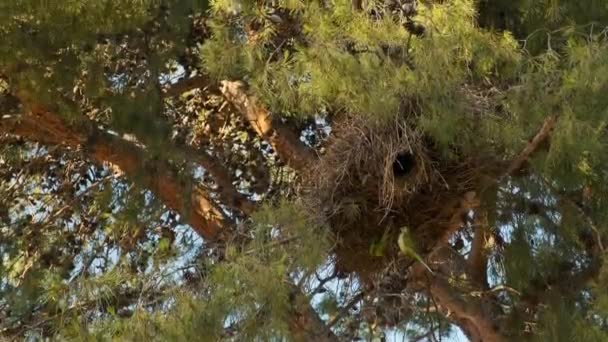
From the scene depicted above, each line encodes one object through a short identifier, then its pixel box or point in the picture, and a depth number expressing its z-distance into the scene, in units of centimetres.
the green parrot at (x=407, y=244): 772
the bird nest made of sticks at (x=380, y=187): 770
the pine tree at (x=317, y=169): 748
